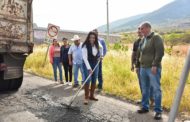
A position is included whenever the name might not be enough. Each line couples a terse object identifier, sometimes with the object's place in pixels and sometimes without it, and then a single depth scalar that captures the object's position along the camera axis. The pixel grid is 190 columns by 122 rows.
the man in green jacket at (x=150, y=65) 3.54
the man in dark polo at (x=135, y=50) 4.42
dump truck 4.50
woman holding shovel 4.34
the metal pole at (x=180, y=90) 1.03
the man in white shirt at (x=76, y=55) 5.75
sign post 8.10
